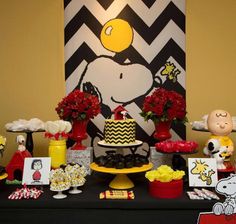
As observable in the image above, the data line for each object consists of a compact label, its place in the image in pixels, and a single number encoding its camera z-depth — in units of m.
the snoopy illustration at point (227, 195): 1.29
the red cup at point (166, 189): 1.37
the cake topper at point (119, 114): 1.60
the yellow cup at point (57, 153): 1.64
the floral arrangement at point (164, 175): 1.38
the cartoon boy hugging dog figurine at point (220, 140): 1.55
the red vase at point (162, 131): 1.74
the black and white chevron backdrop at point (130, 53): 1.99
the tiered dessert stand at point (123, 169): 1.46
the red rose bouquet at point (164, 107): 1.67
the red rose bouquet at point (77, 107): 1.69
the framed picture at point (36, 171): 1.50
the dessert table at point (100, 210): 1.33
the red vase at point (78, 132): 1.75
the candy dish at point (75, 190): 1.44
